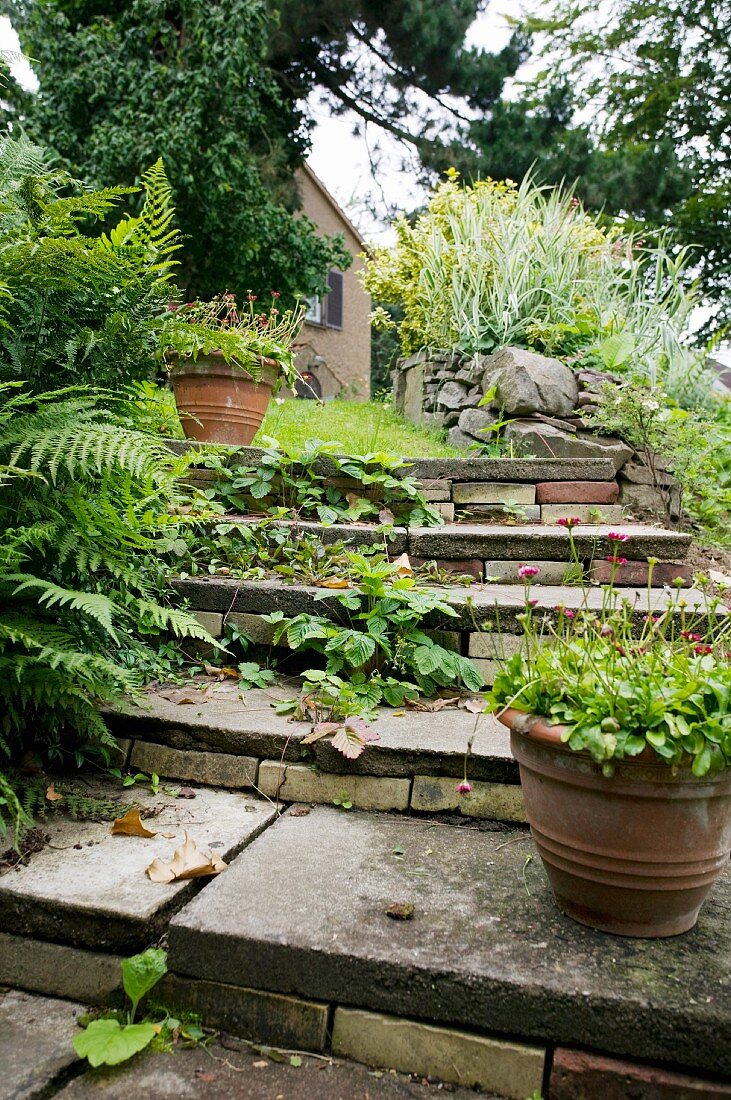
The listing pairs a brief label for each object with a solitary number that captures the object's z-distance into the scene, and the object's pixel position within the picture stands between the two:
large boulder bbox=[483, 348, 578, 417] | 4.29
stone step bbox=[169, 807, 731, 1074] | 1.13
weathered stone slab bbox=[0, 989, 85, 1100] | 1.13
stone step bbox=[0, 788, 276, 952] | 1.36
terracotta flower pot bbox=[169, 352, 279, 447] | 3.60
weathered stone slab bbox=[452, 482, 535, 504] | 3.52
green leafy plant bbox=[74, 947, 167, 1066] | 1.17
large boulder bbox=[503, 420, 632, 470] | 3.94
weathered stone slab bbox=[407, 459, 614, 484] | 3.51
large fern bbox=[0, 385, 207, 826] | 1.51
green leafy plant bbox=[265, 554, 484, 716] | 2.12
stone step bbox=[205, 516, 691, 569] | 2.79
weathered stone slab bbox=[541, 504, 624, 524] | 3.46
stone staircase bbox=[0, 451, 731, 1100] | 1.16
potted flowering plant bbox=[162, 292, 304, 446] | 3.58
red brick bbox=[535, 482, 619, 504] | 3.53
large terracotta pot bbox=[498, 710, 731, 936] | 1.22
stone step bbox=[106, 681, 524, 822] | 1.77
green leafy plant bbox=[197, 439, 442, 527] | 3.11
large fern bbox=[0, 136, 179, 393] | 1.66
